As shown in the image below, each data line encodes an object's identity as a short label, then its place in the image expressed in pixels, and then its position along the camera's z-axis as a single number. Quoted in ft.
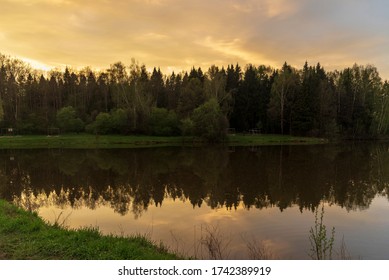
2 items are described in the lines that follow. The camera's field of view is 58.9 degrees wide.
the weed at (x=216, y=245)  33.39
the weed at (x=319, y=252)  31.42
